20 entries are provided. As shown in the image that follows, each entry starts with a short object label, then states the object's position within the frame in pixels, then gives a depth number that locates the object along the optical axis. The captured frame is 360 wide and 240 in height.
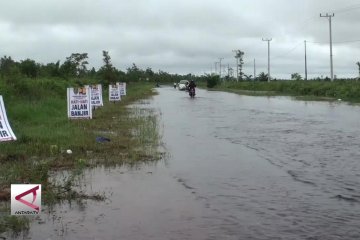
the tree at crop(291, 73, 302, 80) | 117.16
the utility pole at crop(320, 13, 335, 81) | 66.38
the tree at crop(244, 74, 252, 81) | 134.88
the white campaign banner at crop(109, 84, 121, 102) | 36.00
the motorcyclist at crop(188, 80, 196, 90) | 54.12
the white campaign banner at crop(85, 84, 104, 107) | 27.08
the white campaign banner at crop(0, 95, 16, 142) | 12.64
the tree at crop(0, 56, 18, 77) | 51.24
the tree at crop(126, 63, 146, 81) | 135.75
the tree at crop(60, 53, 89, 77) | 61.09
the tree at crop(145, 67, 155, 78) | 167.40
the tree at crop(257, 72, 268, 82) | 126.74
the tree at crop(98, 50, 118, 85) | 68.07
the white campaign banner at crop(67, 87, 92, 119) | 19.87
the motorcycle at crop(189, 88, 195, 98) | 53.78
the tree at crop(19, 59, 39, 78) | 46.86
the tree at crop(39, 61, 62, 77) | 52.60
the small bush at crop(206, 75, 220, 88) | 113.88
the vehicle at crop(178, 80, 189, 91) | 90.69
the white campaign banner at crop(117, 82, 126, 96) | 46.56
